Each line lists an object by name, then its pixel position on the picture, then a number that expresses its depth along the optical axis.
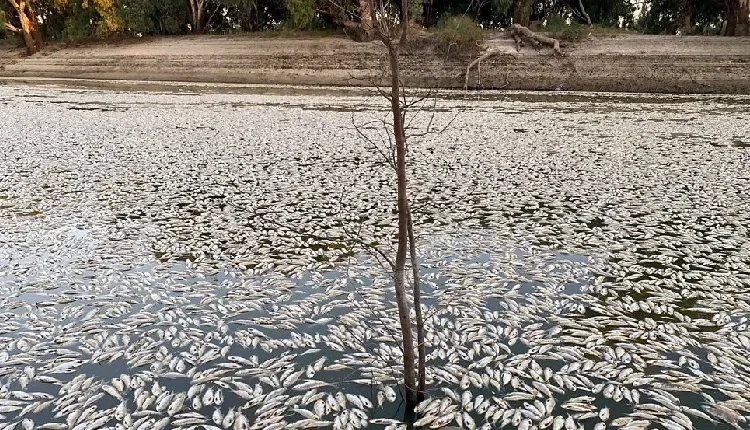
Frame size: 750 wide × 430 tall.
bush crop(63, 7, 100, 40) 48.02
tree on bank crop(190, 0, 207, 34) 45.19
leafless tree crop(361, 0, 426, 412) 3.58
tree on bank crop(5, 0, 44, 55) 43.00
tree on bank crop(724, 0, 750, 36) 33.00
